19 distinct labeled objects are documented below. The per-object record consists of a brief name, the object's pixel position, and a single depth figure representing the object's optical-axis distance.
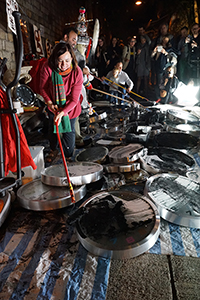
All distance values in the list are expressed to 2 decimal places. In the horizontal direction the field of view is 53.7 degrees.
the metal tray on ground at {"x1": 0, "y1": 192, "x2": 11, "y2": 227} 2.03
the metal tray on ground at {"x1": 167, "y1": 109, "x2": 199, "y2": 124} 5.09
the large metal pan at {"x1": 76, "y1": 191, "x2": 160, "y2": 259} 1.63
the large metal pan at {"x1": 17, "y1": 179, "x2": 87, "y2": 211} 2.18
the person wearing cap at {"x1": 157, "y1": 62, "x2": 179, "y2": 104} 8.39
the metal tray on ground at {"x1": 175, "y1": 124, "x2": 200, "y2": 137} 4.37
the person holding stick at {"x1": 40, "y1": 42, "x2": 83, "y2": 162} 2.74
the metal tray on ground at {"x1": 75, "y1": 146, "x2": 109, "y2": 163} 3.21
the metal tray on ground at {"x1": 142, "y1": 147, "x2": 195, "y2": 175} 2.94
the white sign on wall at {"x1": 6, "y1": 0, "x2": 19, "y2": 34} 3.96
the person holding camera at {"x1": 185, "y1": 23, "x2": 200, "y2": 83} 8.08
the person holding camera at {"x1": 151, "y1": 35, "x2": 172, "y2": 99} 8.59
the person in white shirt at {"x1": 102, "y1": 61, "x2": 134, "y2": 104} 7.34
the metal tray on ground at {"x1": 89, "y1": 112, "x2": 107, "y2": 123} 5.39
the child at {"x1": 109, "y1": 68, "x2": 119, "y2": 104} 7.45
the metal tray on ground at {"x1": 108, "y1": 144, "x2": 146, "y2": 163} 3.05
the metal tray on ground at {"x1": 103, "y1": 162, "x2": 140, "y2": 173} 2.89
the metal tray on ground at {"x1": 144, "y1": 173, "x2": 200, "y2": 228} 1.94
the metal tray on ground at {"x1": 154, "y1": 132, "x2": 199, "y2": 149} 3.74
